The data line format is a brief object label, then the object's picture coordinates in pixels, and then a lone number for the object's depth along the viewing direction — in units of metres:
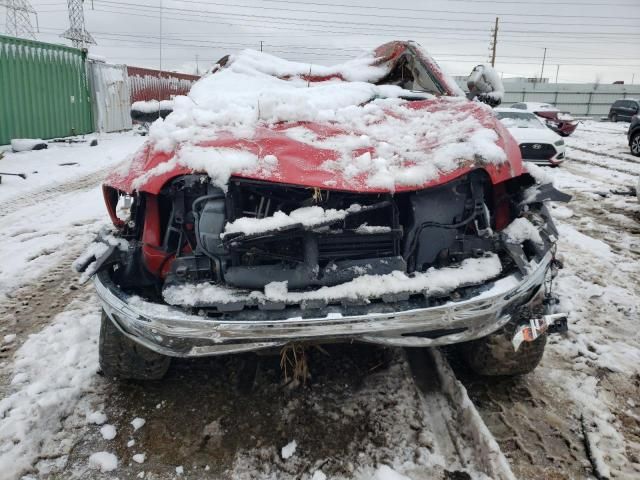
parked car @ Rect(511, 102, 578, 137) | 18.00
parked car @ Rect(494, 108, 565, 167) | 9.73
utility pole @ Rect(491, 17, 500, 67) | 39.94
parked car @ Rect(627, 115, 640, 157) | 12.31
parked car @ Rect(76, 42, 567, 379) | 1.97
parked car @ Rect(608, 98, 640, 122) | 22.61
